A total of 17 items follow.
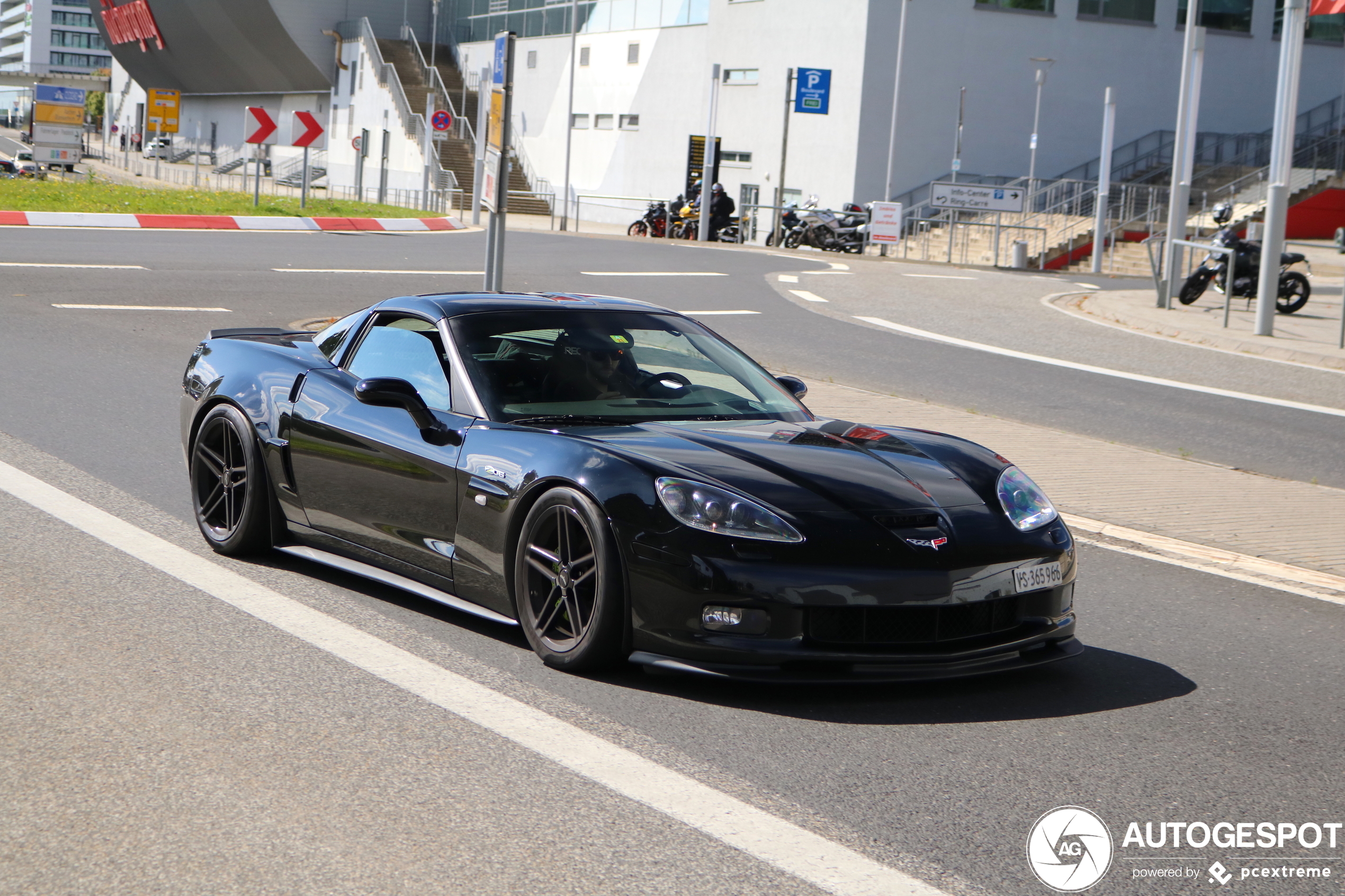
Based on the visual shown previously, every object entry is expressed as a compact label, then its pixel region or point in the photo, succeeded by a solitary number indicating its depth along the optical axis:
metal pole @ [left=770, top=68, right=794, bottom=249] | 41.19
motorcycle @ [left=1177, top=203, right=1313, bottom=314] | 22.56
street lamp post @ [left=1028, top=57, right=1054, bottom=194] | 45.19
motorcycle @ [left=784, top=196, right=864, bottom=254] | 40.84
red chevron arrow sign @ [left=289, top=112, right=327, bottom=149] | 31.87
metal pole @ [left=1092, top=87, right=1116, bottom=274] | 34.78
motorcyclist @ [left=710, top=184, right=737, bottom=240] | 42.19
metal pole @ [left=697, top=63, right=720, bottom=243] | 40.84
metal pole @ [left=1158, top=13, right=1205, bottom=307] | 23.44
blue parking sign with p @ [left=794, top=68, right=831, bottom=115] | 43.66
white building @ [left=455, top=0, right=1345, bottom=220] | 47.88
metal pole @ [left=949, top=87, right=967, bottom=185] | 48.06
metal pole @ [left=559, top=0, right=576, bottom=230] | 51.72
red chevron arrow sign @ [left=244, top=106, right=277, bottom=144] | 32.19
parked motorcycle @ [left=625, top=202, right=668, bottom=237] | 44.12
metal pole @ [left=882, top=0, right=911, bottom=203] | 45.81
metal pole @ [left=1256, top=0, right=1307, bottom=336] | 19.64
